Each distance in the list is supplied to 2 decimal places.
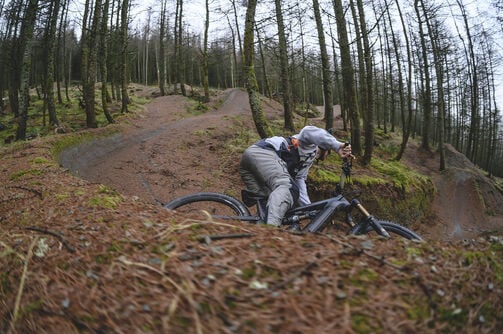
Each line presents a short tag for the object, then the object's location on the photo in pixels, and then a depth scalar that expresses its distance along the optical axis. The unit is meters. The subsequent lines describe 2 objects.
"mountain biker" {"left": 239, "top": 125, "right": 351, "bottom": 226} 3.78
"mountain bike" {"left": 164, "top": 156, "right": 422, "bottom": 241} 3.72
